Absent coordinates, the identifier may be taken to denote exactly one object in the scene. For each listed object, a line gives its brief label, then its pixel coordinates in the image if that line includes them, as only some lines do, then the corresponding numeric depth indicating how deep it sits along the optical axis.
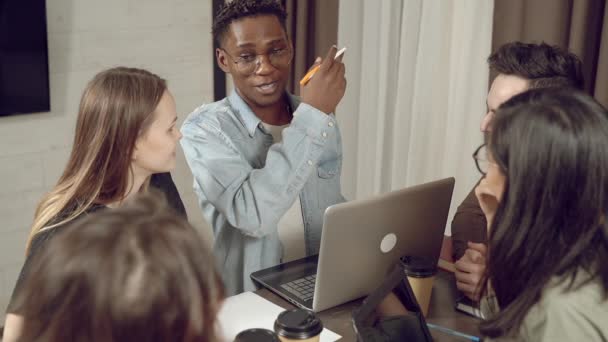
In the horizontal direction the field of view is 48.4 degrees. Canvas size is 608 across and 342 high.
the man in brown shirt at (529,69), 1.60
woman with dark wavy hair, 0.99
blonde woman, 1.43
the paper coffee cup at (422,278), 1.40
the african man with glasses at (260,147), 1.63
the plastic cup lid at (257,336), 1.09
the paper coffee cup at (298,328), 1.16
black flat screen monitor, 2.38
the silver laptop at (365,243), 1.34
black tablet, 1.16
